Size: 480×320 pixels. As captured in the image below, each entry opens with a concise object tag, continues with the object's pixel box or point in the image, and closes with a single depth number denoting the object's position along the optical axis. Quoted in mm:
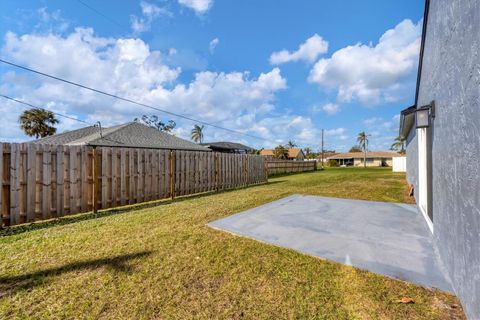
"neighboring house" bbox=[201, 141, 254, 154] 31688
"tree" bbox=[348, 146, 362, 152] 86500
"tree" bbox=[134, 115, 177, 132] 37244
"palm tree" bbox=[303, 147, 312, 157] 76906
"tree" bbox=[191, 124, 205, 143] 54719
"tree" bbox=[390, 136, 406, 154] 59400
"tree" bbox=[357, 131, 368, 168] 64662
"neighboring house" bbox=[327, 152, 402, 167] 58497
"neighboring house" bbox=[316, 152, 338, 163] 71325
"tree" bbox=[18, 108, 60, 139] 26078
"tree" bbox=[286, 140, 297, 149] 70044
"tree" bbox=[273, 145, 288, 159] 49375
